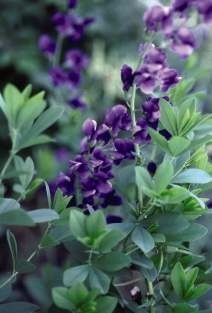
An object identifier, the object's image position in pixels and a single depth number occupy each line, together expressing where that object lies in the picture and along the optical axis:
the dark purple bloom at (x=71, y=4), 1.73
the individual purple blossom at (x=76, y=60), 1.99
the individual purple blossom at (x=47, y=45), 1.92
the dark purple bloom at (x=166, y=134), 1.07
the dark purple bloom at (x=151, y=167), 1.06
